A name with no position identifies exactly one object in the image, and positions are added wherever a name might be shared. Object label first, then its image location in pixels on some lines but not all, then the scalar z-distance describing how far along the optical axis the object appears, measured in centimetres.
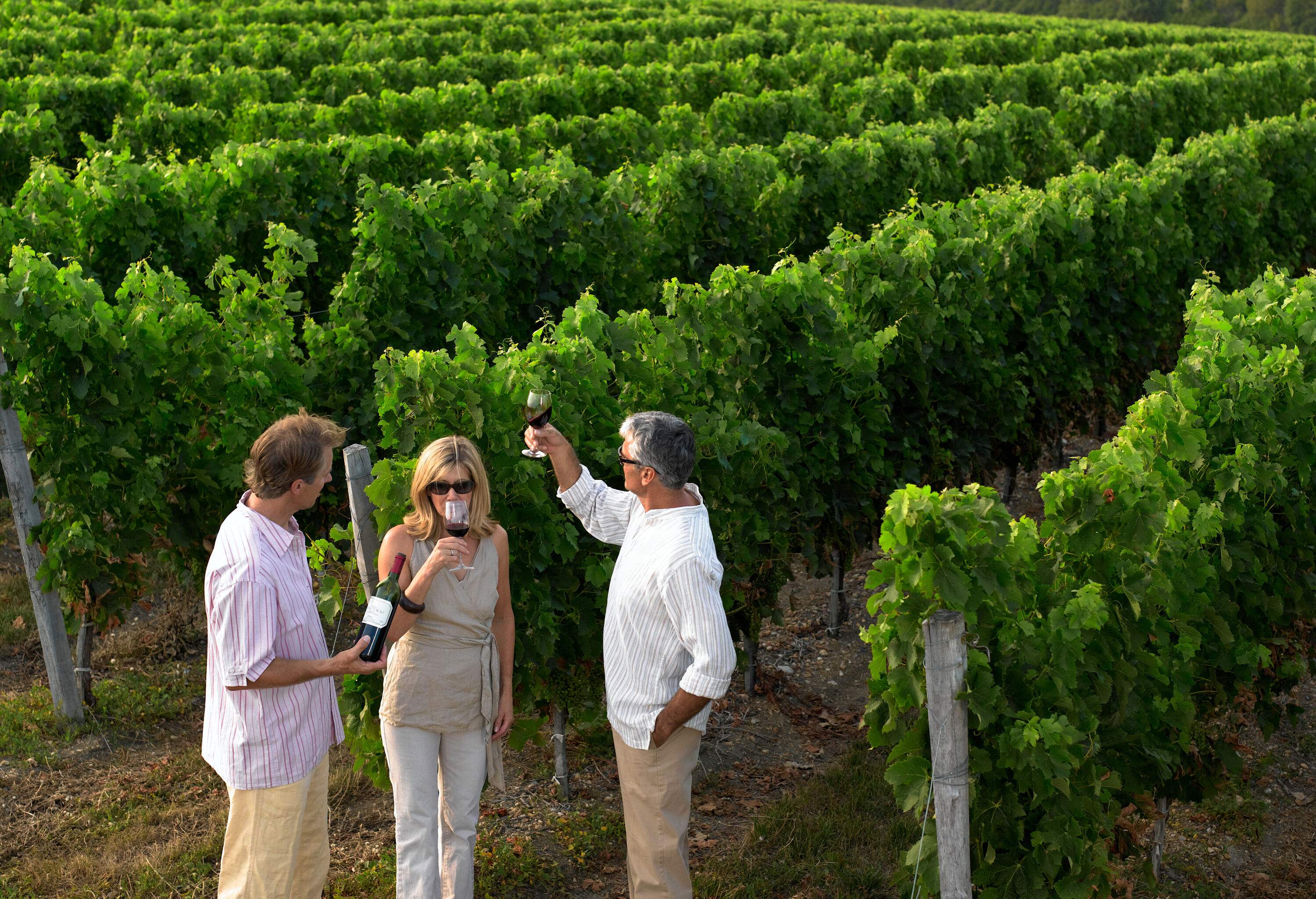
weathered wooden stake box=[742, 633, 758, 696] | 633
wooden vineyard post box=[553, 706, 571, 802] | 528
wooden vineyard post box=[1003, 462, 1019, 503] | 829
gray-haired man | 345
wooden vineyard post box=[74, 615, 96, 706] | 600
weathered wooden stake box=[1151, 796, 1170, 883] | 480
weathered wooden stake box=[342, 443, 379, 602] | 410
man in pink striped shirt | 336
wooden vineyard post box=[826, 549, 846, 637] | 706
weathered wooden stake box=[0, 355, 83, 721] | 563
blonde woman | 359
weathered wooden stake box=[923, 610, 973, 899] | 330
